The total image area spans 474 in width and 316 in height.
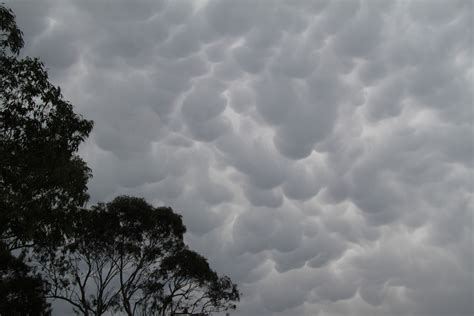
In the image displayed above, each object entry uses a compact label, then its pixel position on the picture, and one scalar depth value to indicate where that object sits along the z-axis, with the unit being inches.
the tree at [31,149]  674.8
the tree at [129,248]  1453.0
